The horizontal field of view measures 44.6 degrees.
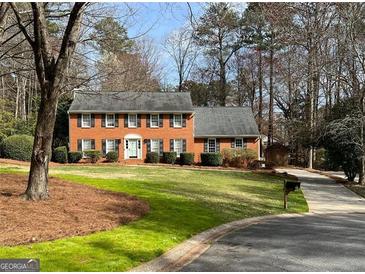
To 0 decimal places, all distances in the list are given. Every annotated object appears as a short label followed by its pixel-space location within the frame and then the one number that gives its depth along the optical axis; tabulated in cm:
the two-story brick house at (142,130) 4062
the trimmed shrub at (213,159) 3866
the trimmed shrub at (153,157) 3984
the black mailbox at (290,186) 1572
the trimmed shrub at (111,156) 3875
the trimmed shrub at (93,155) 3859
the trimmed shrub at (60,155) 3691
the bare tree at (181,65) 6034
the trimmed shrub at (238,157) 3897
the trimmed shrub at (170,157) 3969
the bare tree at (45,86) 1105
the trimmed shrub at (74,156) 3775
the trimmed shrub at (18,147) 3353
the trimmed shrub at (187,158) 3950
